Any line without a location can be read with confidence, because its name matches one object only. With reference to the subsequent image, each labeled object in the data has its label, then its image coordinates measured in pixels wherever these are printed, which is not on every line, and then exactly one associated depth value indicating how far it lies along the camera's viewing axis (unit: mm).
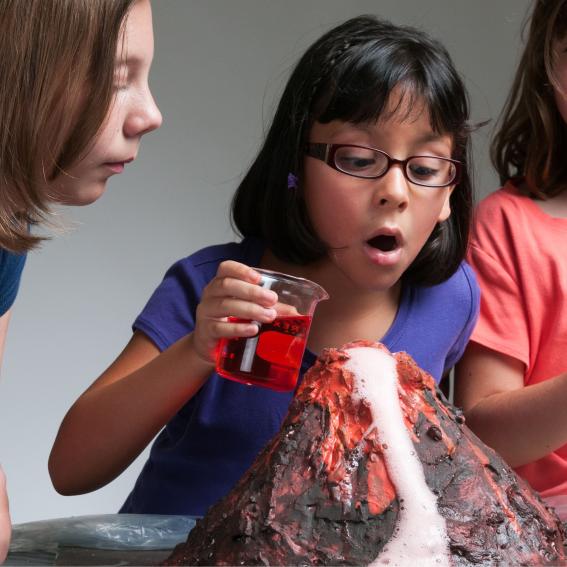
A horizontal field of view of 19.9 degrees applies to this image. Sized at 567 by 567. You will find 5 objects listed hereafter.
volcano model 1044
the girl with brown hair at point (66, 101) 1182
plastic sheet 1217
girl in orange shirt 1447
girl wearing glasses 1277
